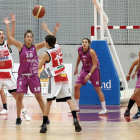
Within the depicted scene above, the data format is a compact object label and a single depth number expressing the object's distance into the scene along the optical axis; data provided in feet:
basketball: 49.86
